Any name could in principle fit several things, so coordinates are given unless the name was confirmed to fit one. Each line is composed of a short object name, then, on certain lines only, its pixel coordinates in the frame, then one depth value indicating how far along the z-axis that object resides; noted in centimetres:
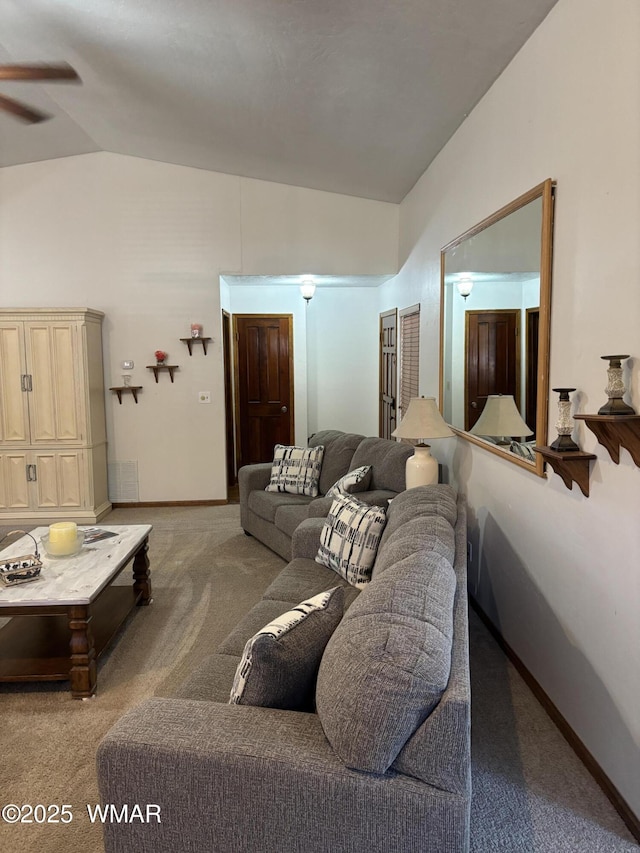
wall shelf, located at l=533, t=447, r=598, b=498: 206
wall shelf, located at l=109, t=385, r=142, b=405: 577
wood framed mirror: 248
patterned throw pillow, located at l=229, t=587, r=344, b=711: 153
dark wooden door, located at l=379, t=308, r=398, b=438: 636
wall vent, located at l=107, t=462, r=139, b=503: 590
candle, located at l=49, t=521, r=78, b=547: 307
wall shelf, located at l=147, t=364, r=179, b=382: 578
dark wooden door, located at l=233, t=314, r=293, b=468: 730
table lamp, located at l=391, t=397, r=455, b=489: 341
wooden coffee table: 261
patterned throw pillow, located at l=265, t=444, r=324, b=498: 453
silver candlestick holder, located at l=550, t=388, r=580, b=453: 212
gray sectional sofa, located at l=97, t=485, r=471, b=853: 125
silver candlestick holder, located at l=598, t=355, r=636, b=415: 177
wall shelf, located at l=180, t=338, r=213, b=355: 579
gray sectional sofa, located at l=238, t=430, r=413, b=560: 386
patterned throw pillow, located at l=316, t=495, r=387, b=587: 270
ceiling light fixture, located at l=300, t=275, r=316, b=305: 624
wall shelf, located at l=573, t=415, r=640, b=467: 173
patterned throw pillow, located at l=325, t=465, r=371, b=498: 370
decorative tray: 274
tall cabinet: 522
